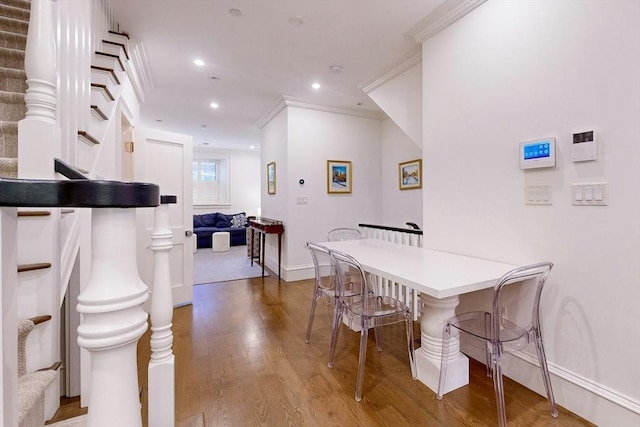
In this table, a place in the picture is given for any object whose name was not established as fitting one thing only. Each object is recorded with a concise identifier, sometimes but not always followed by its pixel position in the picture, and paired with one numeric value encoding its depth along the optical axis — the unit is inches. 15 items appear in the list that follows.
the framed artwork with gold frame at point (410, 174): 169.0
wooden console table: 172.2
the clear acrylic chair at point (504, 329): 59.2
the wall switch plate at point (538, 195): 69.8
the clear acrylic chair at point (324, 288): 89.0
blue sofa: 285.9
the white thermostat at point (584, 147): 61.5
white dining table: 63.2
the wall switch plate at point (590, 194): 60.6
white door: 124.4
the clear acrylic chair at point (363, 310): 72.6
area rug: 181.0
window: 336.8
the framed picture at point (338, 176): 181.9
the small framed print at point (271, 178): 195.1
